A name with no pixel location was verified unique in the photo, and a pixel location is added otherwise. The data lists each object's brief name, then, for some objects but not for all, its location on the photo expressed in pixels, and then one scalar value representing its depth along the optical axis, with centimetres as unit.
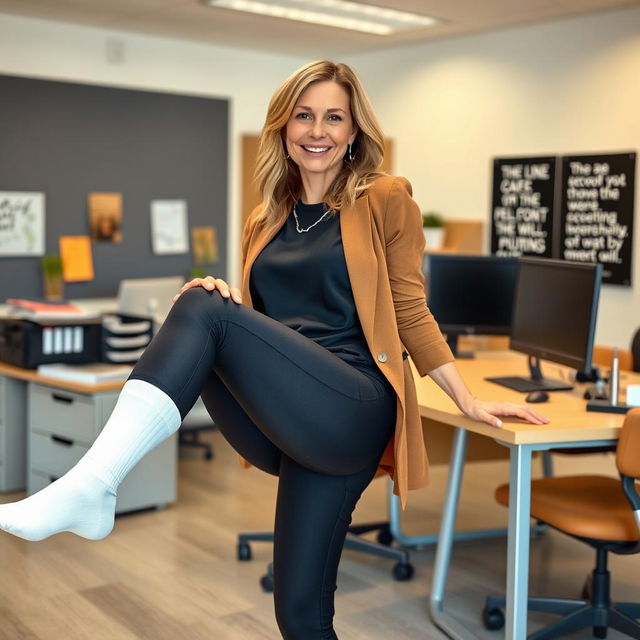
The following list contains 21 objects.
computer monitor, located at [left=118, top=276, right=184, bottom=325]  530
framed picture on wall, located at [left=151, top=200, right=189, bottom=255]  675
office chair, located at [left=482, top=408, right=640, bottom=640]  260
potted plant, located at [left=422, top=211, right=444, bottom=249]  666
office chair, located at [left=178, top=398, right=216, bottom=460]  502
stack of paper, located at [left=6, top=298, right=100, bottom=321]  445
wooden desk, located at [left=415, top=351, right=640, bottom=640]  259
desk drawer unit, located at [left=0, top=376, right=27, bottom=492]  452
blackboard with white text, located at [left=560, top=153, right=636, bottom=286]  569
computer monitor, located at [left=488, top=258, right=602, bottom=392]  318
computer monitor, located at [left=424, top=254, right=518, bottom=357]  413
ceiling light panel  558
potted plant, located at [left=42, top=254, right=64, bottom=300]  614
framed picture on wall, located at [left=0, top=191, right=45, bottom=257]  602
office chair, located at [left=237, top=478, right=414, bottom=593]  352
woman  171
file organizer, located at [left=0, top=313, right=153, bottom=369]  441
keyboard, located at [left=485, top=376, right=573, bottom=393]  329
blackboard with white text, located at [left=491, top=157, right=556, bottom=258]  618
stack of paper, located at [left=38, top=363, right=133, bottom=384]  417
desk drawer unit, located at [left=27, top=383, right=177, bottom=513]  415
